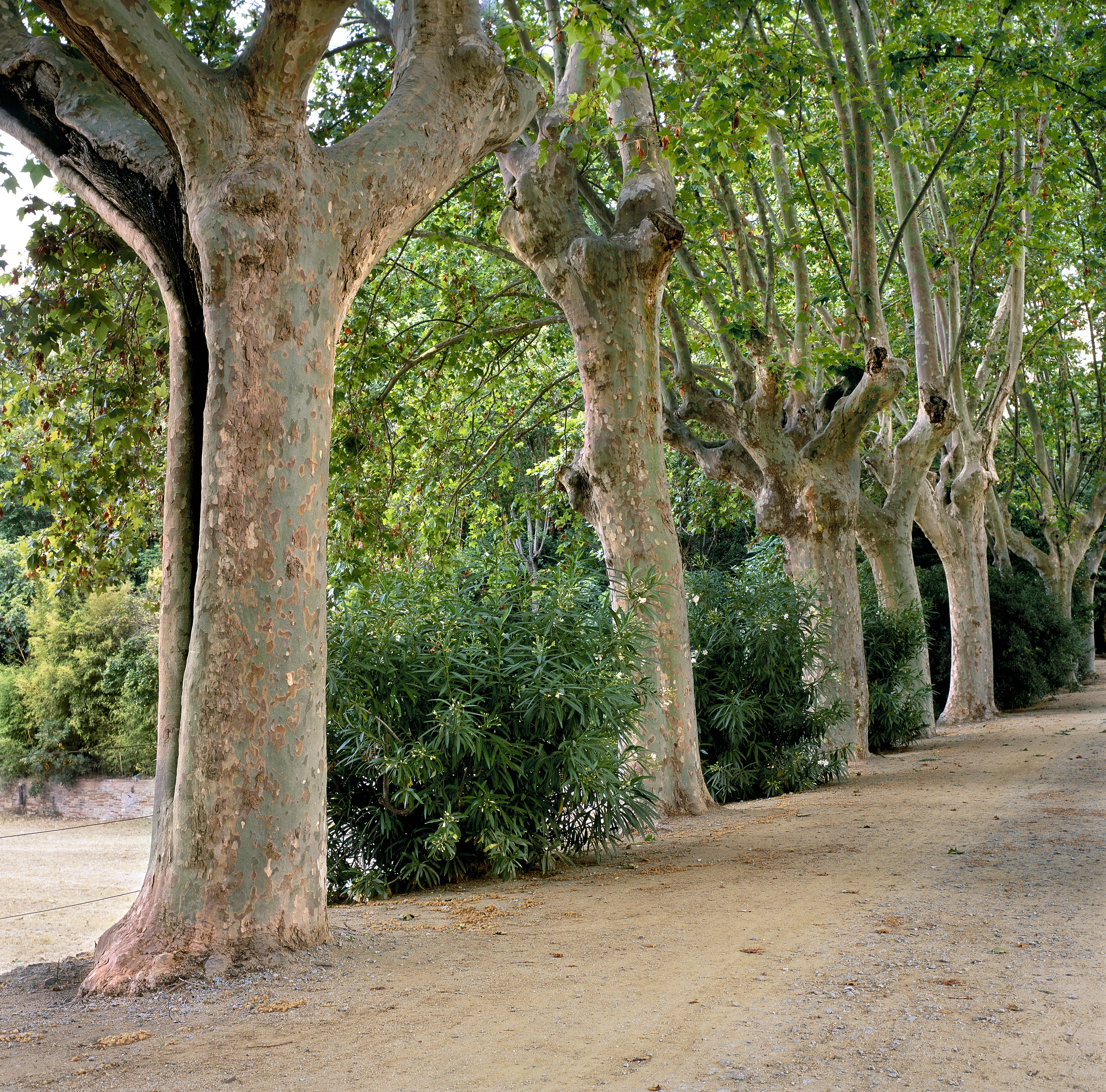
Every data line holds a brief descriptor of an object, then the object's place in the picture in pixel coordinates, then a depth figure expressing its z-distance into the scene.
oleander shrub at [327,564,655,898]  5.30
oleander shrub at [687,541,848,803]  9.12
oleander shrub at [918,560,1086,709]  19.08
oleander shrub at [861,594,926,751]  12.54
